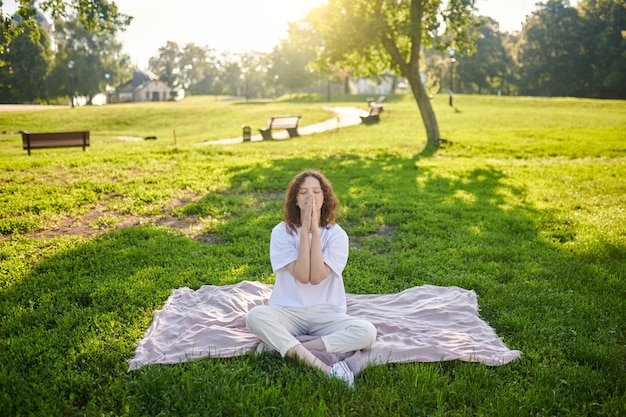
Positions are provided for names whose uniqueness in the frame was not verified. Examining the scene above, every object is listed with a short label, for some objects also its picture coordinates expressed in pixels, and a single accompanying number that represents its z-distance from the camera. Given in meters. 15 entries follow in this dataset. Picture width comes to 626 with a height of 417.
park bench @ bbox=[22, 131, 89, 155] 15.34
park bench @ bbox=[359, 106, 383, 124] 30.06
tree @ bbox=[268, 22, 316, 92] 67.44
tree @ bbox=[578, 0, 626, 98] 52.25
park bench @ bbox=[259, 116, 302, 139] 22.97
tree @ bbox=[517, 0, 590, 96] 57.59
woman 4.06
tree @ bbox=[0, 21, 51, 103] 51.44
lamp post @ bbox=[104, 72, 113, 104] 88.14
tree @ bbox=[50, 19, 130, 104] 64.59
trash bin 22.42
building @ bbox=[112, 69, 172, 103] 97.75
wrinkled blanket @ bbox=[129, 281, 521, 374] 4.13
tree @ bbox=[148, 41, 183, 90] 108.69
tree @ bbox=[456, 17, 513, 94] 65.31
